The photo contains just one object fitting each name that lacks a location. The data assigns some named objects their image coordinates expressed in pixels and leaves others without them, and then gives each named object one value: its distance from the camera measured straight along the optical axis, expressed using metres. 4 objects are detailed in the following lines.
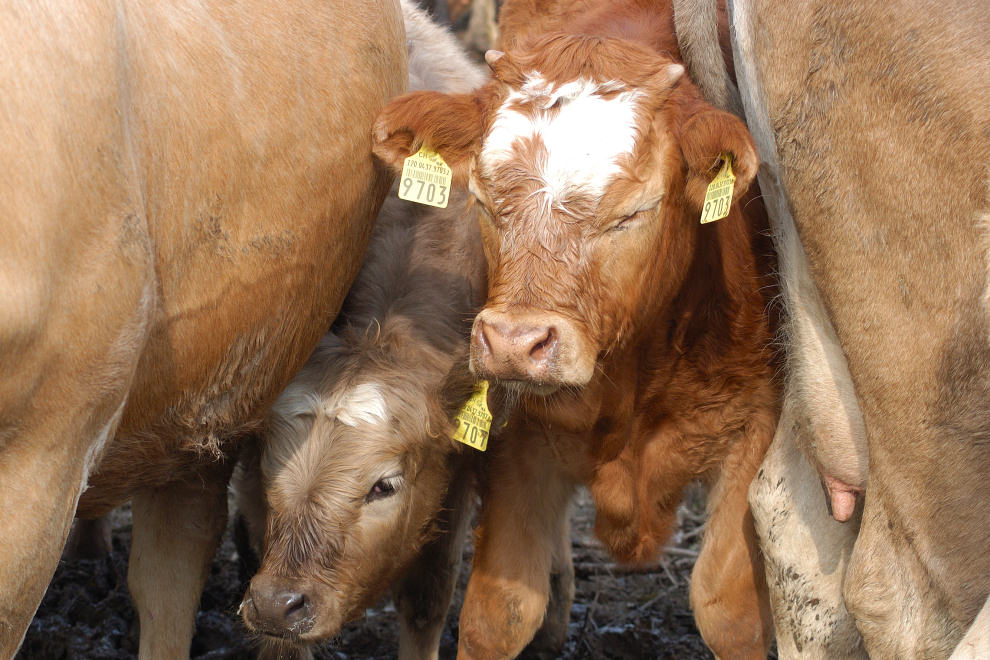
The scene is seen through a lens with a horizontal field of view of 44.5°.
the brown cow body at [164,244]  2.62
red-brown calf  3.42
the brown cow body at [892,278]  2.89
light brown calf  4.05
